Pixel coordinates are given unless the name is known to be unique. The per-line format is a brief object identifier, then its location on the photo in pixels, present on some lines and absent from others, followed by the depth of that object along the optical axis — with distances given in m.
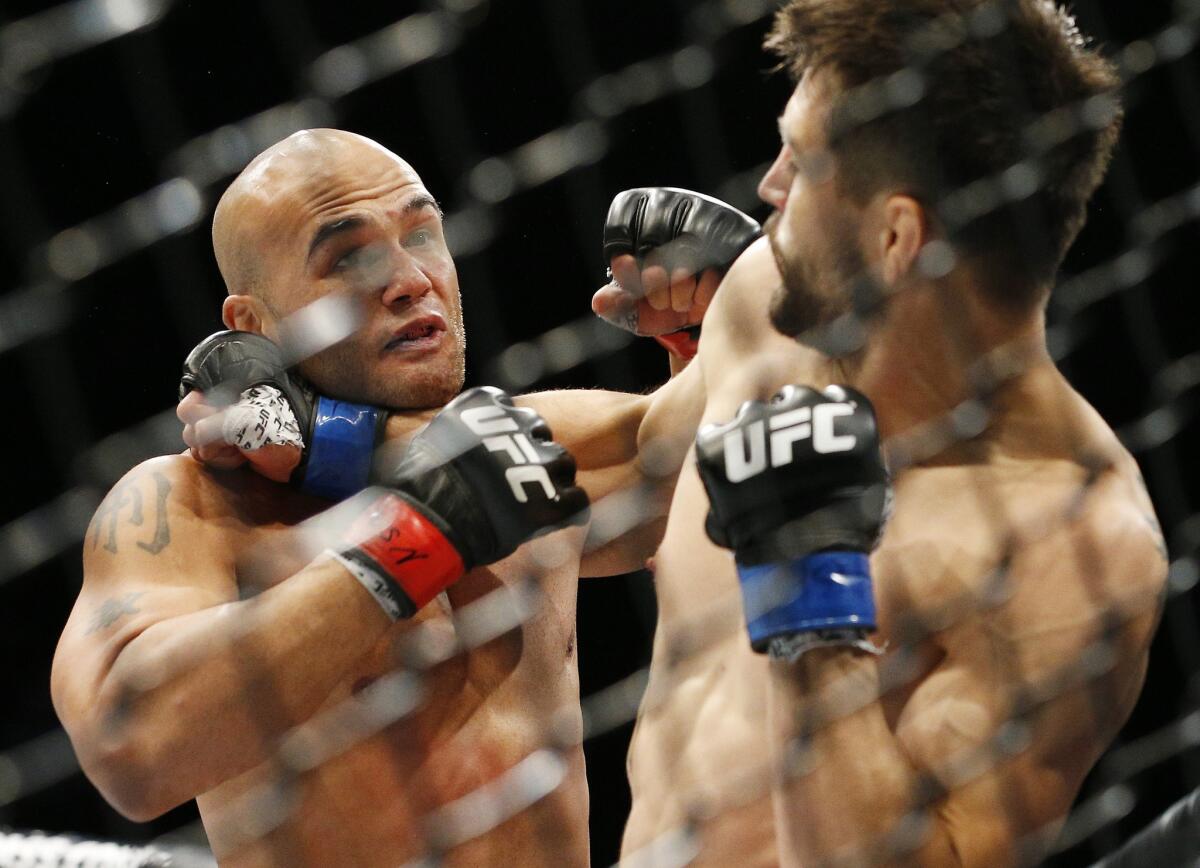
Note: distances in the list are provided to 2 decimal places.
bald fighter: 3.78
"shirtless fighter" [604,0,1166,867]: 3.59
